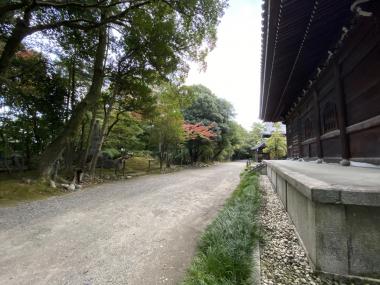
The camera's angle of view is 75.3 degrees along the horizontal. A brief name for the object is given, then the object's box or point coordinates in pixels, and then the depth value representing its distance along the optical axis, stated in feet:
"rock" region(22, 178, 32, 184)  27.18
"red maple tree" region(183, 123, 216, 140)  76.08
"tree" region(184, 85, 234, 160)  90.94
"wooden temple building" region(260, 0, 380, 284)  6.52
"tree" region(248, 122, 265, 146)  165.48
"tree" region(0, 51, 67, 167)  32.78
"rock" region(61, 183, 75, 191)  30.19
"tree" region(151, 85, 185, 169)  51.30
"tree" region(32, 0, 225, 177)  29.65
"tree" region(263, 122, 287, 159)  77.51
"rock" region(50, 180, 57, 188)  28.84
